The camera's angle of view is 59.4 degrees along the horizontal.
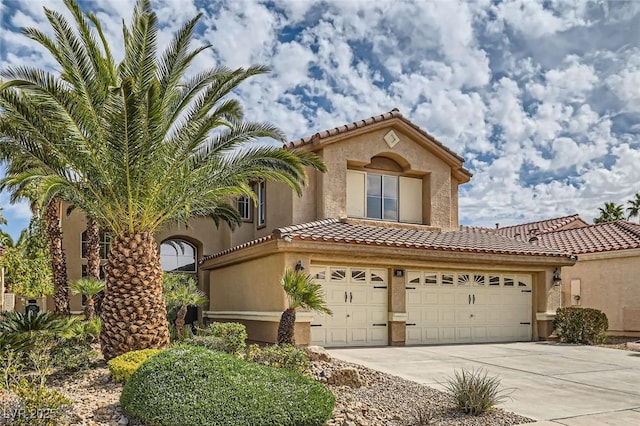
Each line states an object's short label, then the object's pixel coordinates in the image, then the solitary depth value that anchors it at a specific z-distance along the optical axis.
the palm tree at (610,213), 51.38
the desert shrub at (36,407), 6.98
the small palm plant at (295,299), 12.84
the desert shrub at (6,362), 7.73
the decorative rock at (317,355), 11.95
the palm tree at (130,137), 11.23
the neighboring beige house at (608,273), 21.12
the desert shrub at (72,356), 11.38
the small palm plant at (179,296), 15.83
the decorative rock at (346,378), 10.30
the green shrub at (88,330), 12.98
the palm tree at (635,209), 51.59
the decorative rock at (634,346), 16.93
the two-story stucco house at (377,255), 16.83
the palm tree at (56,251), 16.53
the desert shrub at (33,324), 11.75
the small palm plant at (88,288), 15.23
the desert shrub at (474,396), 8.49
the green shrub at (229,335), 12.40
